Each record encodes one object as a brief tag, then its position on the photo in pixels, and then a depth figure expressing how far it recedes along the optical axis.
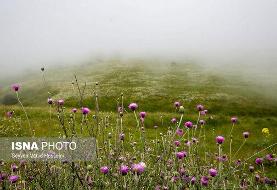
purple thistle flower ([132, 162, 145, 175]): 4.76
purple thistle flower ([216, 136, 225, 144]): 5.93
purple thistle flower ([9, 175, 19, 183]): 5.54
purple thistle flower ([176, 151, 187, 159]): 6.25
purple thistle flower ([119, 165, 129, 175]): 5.08
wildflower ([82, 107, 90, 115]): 6.31
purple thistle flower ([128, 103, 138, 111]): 6.19
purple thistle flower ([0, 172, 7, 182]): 6.10
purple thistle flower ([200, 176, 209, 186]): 5.76
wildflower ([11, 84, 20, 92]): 7.11
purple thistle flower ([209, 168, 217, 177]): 5.51
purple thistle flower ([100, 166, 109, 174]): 5.52
